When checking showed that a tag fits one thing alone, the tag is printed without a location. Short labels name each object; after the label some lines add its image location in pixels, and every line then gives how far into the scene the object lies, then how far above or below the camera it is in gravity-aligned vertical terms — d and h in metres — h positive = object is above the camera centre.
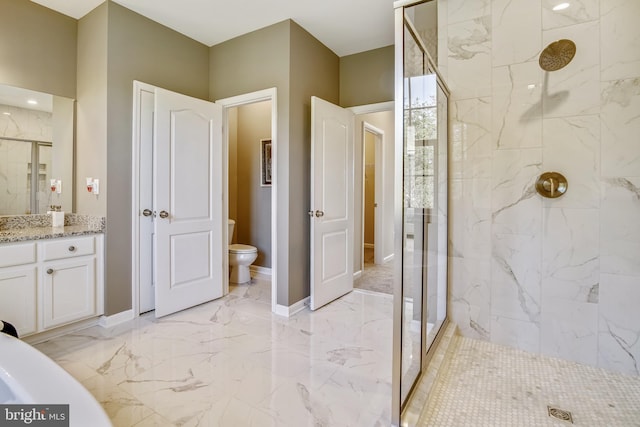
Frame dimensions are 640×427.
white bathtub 0.81 -0.50
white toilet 3.82 -0.58
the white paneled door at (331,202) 3.04 +0.10
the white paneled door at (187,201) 2.80 +0.09
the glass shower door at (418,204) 1.44 +0.04
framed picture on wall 4.38 +0.67
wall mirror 2.60 +0.51
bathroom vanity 2.16 -0.44
